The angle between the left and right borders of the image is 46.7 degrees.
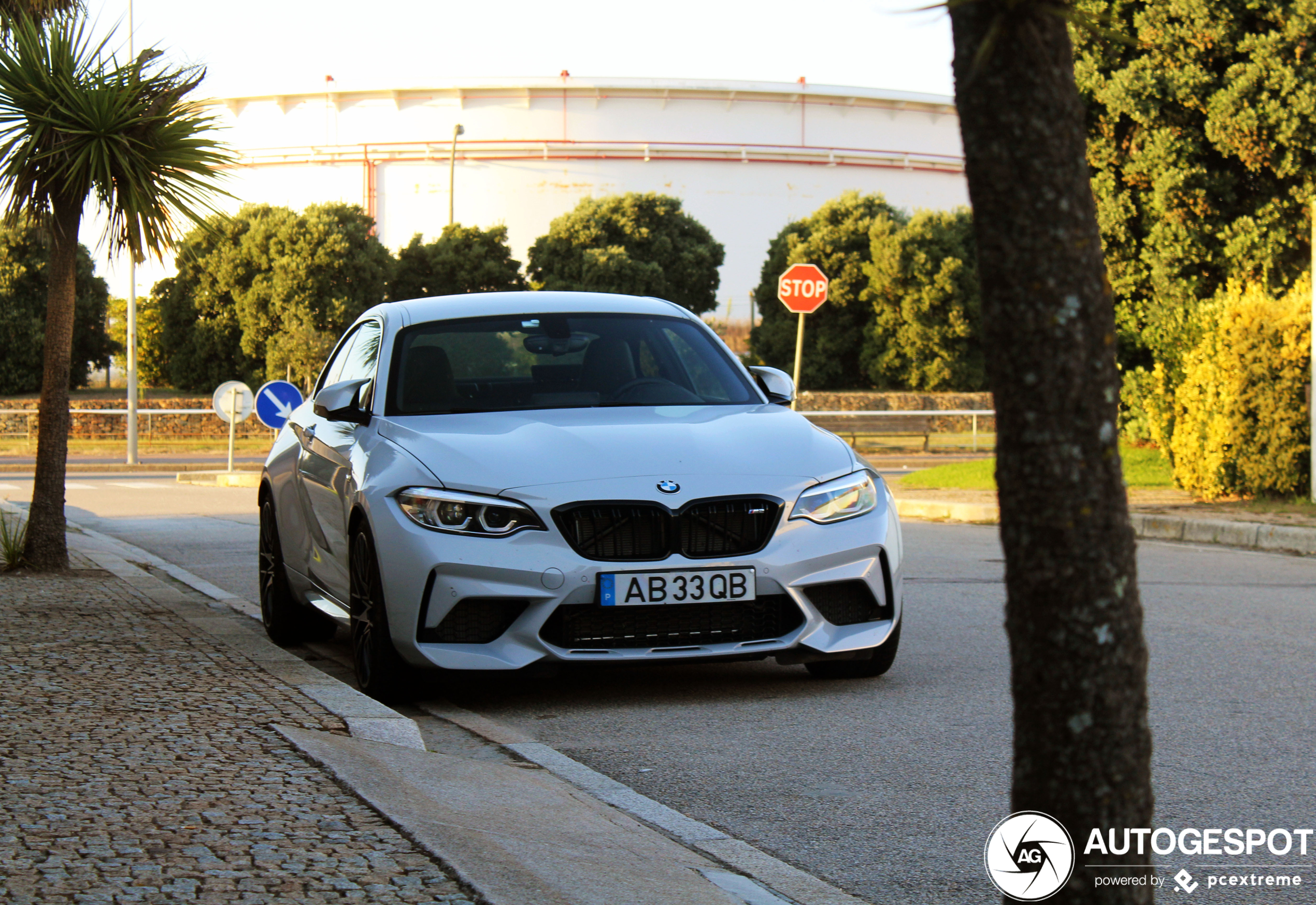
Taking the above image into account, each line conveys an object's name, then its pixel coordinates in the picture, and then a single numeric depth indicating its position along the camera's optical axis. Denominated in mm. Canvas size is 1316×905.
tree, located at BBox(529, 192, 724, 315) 50312
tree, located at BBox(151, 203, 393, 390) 47781
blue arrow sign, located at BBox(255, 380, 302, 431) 20656
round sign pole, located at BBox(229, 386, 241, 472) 24078
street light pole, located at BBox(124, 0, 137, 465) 30734
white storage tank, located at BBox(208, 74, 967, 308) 63594
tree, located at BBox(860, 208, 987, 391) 46500
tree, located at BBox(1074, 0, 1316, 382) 17422
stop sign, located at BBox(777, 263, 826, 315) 32344
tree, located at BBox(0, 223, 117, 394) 45312
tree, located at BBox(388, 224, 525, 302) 51156
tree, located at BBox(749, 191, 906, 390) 48719
